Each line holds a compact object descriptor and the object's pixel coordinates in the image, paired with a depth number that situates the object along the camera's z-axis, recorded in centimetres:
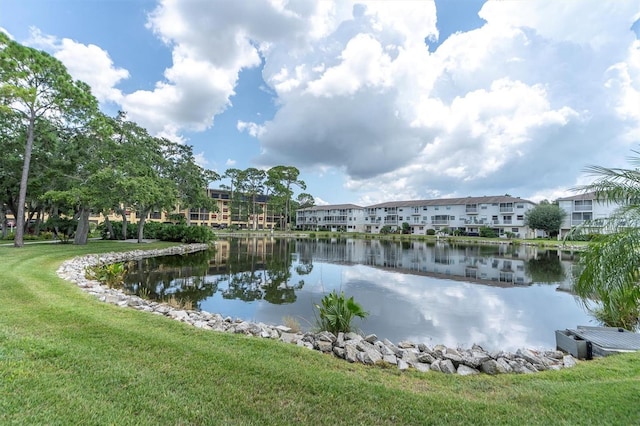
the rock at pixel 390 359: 470
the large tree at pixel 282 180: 5516
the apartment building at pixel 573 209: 4191
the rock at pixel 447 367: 458
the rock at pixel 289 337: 549
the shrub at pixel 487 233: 4912
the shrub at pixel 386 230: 6151
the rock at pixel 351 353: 470
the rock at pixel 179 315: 646
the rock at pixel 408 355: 503
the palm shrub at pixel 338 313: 647
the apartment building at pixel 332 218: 7225
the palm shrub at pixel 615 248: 358
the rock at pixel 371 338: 594
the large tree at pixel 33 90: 1381
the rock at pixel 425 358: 504
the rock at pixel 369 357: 464
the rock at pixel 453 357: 494
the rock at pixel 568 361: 502
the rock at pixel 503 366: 477
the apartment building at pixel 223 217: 6823
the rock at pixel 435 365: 464
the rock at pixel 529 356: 521
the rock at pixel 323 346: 518
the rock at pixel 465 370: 456
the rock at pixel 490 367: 474
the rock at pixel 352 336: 581
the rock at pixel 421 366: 450
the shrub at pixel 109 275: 1095
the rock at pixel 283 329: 624
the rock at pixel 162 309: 697
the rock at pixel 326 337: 557
